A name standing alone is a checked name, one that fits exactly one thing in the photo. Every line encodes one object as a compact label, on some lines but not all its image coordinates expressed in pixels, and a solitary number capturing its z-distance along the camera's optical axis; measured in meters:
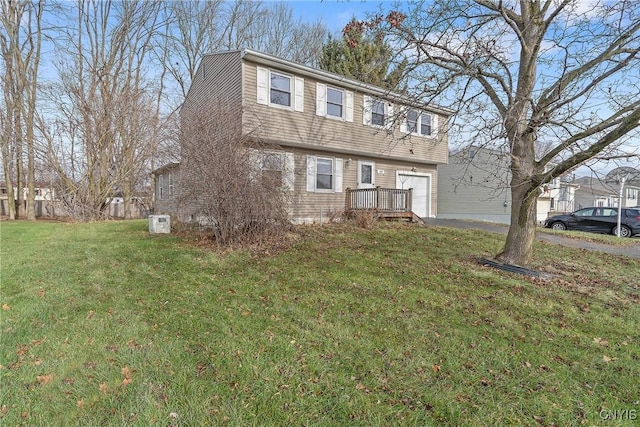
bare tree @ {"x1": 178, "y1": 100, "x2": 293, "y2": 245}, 7.16
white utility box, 9.94
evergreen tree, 18.20
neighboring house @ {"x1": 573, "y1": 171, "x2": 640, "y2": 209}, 34.25
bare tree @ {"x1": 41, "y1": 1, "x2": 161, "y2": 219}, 16.91
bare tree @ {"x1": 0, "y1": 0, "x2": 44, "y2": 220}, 17.39
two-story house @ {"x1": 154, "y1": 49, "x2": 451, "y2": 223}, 10.59
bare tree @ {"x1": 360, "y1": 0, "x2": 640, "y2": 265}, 5.07
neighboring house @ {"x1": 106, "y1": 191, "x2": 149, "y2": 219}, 21.03
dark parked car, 14.49
